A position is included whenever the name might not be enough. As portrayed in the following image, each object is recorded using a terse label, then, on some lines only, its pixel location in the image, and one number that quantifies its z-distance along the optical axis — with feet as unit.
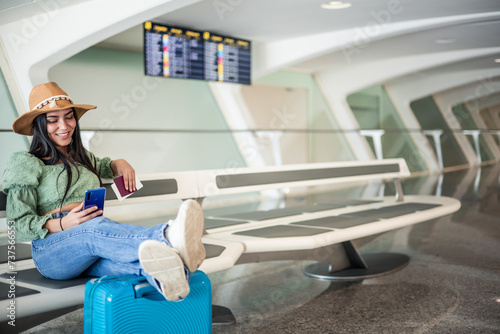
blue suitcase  5.40
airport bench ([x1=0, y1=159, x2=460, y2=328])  6.64
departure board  18.89
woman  5.46
